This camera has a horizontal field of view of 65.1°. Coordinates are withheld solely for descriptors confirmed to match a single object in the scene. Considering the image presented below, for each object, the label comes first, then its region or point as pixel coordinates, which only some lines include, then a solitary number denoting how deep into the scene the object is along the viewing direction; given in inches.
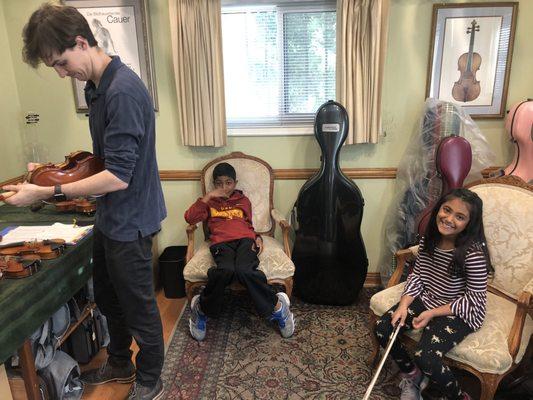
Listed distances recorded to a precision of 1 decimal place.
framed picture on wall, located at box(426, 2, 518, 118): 94.4
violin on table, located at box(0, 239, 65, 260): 65.2
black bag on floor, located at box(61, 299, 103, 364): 79.0
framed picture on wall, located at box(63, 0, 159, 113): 98.8
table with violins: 54.2
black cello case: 93.3
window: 102.3
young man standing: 52.2
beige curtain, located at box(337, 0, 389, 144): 93.0
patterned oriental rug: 74.5
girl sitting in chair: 63.7
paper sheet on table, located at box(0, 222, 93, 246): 72.2
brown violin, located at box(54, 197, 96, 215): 87.3
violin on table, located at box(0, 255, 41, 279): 59.4
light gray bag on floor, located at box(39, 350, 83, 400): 67.4
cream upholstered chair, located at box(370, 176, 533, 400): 61.4
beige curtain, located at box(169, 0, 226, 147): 95.4
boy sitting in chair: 84.5
